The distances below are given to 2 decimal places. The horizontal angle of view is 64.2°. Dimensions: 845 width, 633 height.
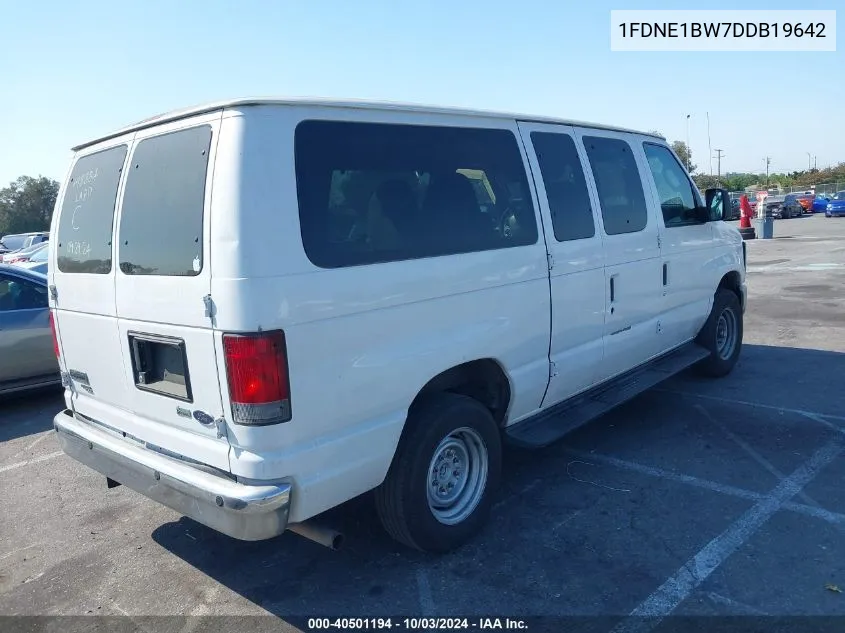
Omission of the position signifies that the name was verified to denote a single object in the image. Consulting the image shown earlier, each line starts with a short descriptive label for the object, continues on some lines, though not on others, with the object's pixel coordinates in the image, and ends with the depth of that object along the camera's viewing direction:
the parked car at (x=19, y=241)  28.20
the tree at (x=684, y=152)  63.08
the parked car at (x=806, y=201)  43.69
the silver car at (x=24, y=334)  6.85
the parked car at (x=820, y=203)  43.78
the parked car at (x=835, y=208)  37.66
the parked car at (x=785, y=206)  39.83
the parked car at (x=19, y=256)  18.57
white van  2.84
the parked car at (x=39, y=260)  10.35
